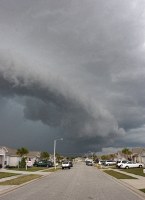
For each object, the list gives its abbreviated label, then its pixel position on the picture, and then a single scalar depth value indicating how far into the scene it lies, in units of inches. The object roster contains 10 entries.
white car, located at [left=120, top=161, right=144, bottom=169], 1421.8
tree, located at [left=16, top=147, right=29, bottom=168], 1913.5
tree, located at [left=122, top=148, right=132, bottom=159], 2576.6
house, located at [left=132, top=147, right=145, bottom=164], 1893.6
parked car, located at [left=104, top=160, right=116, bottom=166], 2082.6
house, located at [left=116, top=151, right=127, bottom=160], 2982.5
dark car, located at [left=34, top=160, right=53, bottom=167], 1692.5
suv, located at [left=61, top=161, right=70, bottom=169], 1456.1
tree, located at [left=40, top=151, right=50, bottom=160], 2598.1
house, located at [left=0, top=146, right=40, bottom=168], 1476.2
